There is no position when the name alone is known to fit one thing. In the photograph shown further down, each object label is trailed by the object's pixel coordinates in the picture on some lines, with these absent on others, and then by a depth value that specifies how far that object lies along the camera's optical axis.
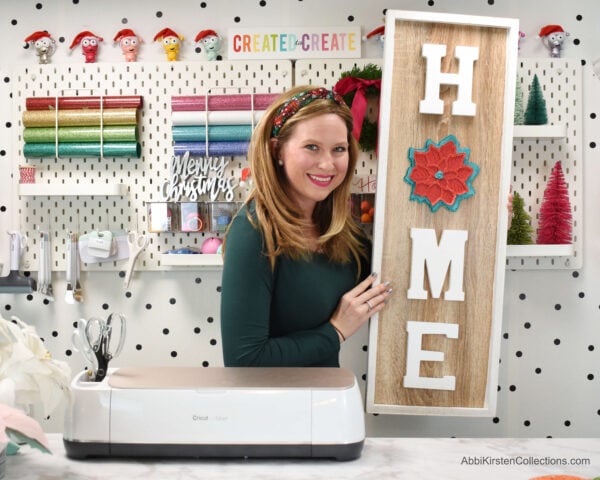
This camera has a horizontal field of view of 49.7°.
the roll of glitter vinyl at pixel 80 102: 2.63
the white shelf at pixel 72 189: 2.56
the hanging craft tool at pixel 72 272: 2.65
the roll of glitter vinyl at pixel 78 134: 2.61
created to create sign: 2.63
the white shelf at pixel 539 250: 2.43
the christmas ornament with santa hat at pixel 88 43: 2.66
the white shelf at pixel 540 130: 2.45
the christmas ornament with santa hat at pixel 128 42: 2.65
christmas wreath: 2.39
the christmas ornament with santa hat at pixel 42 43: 2.67
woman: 1.85
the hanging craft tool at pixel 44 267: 2.65
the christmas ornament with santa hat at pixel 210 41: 2.62
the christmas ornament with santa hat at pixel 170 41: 2.63
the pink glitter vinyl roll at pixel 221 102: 2.59
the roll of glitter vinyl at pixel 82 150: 2.61
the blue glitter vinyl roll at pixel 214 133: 2.59
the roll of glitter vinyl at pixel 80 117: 2.62
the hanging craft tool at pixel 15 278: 2.62
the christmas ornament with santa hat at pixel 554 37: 2.61
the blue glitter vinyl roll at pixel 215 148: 2.60
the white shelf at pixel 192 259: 2.53
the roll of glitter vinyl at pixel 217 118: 2.58
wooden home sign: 2.02
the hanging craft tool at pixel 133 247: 2.62
